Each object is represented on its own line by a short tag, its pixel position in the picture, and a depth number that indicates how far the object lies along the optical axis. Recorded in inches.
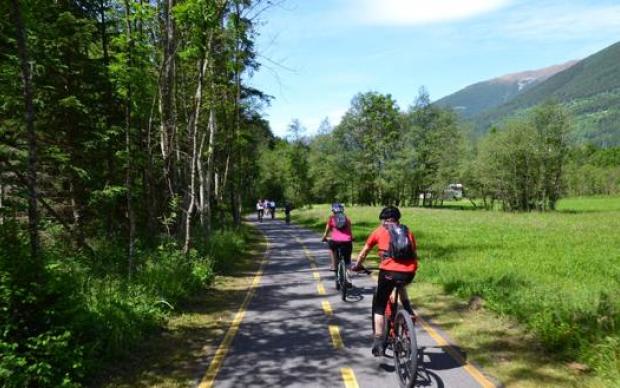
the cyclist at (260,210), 1858.8
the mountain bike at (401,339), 218.2
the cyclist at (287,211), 1628.9
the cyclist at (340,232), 457.3
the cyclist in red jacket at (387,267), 238.8
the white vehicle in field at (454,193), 2925.7
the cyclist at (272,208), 2020.2
